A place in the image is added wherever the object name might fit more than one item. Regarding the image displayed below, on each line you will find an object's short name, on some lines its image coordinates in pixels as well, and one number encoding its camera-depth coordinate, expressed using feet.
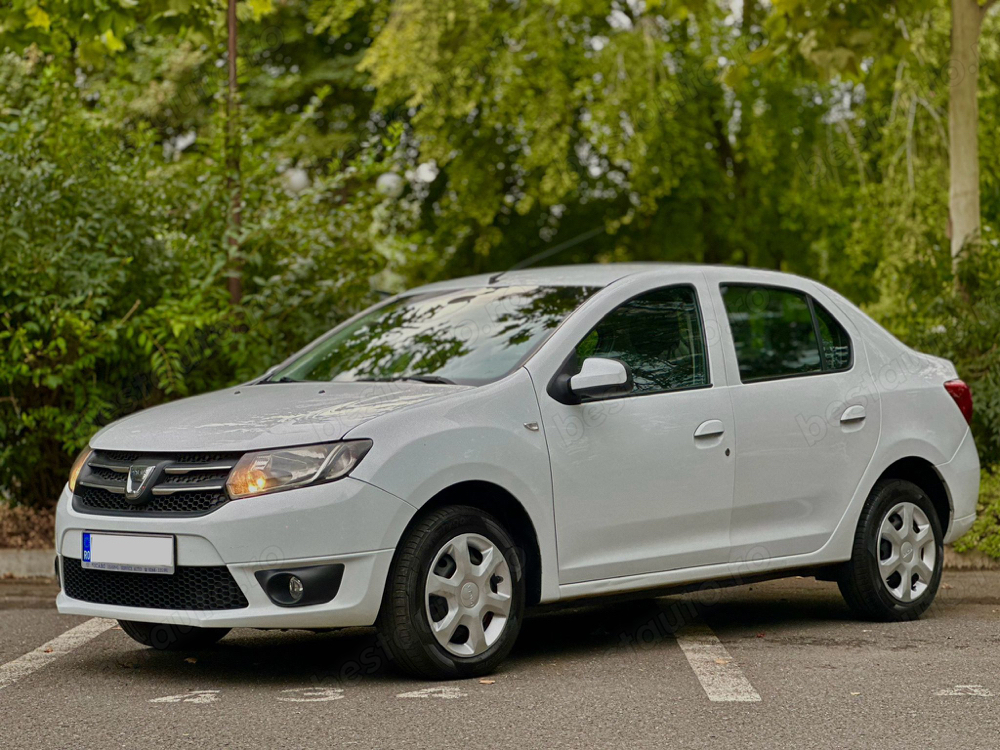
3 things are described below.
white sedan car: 34.22
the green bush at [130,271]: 58.39
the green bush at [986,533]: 59.57
